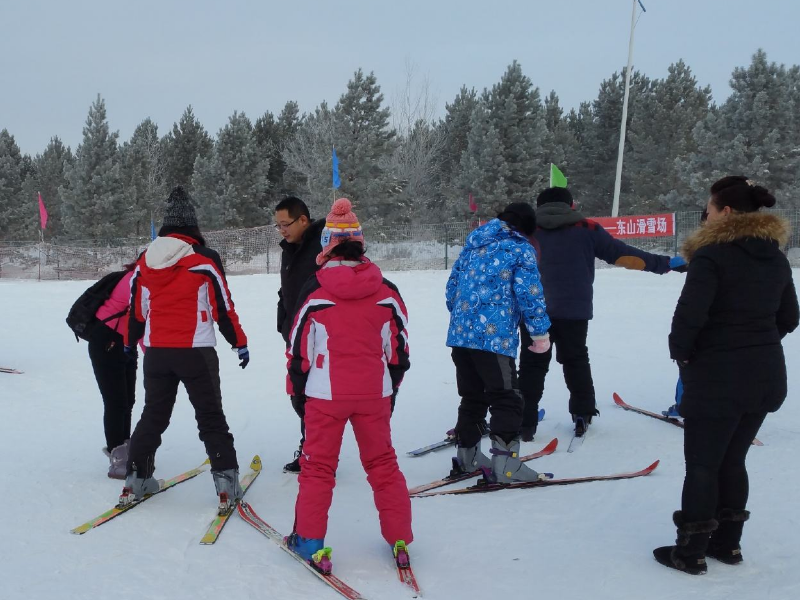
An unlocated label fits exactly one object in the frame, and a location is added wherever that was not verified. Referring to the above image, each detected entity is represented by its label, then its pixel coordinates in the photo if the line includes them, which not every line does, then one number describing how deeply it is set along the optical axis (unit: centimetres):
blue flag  2118
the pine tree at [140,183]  3297
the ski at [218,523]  332
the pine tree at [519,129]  2933
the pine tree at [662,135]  3238
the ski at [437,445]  491
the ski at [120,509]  347
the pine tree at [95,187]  3186
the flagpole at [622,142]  2250
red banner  1788
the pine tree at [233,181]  3375
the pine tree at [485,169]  2905
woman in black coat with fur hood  279
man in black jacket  424
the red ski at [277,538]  274
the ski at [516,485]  402
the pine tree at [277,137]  3969
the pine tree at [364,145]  2955
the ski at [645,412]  546
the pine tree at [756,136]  2583
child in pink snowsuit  296
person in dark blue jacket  496
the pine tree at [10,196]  3747
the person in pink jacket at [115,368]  431
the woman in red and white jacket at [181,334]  372
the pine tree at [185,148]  4138
